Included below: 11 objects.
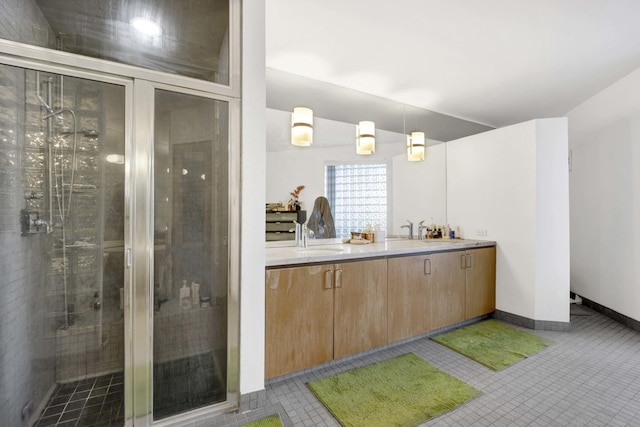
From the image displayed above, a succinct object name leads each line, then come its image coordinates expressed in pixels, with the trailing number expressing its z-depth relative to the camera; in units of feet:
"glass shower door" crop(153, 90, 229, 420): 5.47
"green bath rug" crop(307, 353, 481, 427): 5.79
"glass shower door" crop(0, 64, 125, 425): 4.57
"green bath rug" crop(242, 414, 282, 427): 5.54
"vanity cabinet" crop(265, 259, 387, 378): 6.66
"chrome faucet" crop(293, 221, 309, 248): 9.17
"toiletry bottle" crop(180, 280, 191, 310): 5.64
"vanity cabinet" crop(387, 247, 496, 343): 8.73
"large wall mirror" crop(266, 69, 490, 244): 8.72
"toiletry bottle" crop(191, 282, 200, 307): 5.72
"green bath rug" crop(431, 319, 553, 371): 8.17
